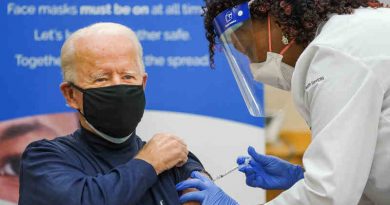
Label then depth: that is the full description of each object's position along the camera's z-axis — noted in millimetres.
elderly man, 3320
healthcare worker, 3179
